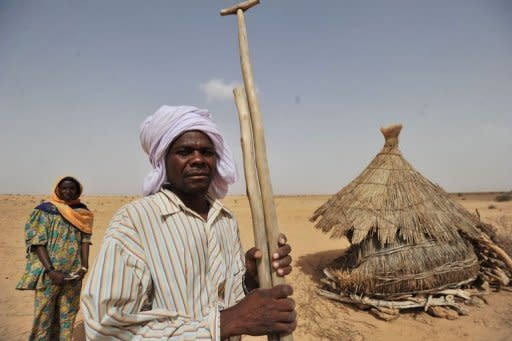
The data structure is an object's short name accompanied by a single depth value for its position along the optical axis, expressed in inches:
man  45.7
